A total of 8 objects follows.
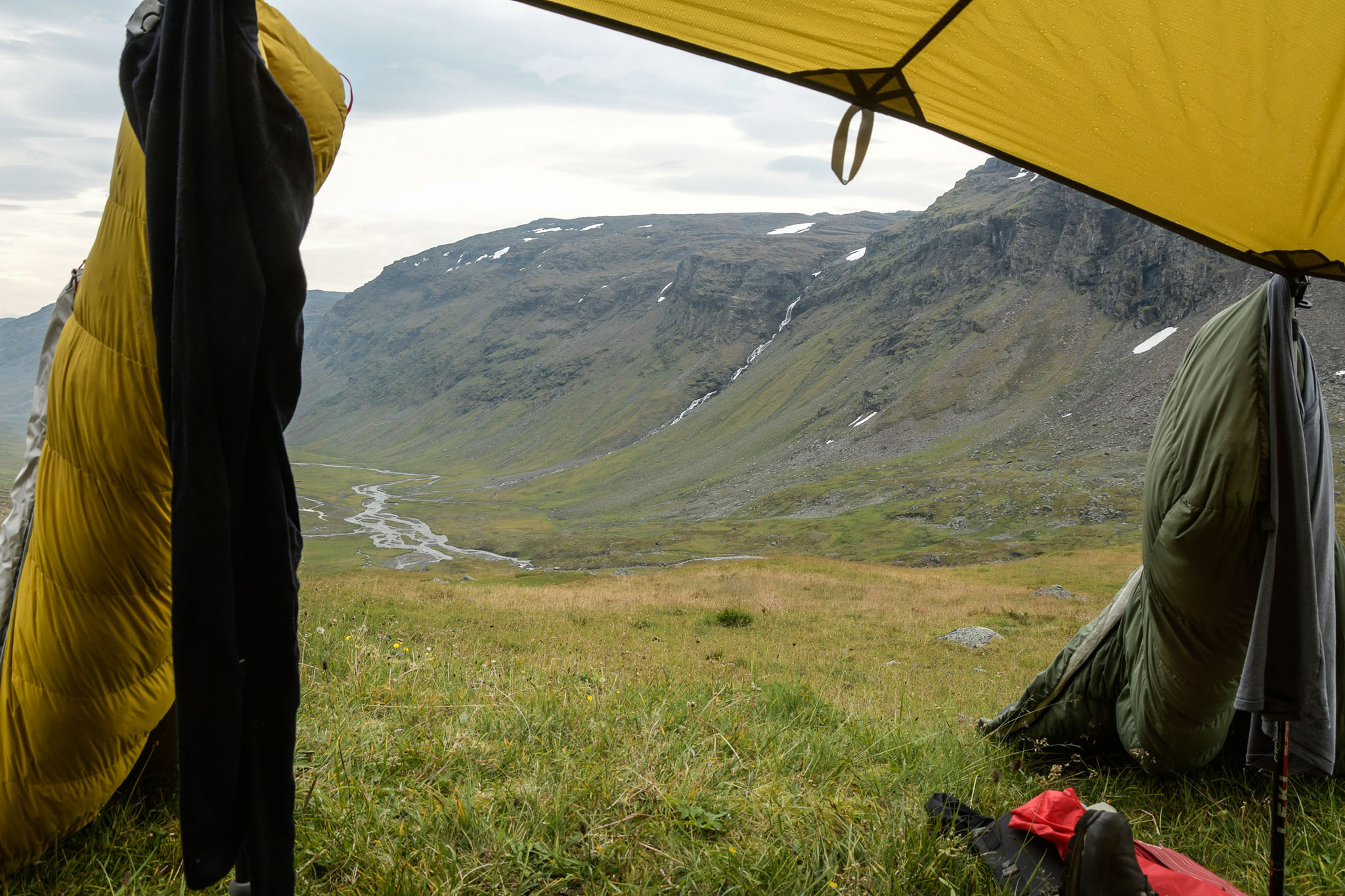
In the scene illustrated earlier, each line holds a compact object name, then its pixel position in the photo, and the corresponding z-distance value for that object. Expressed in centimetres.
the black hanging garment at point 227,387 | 171
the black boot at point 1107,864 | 243
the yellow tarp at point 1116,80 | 248
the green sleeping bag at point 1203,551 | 308
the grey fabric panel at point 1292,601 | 293
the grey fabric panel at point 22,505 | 254
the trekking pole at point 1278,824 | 285
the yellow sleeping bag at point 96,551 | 217
